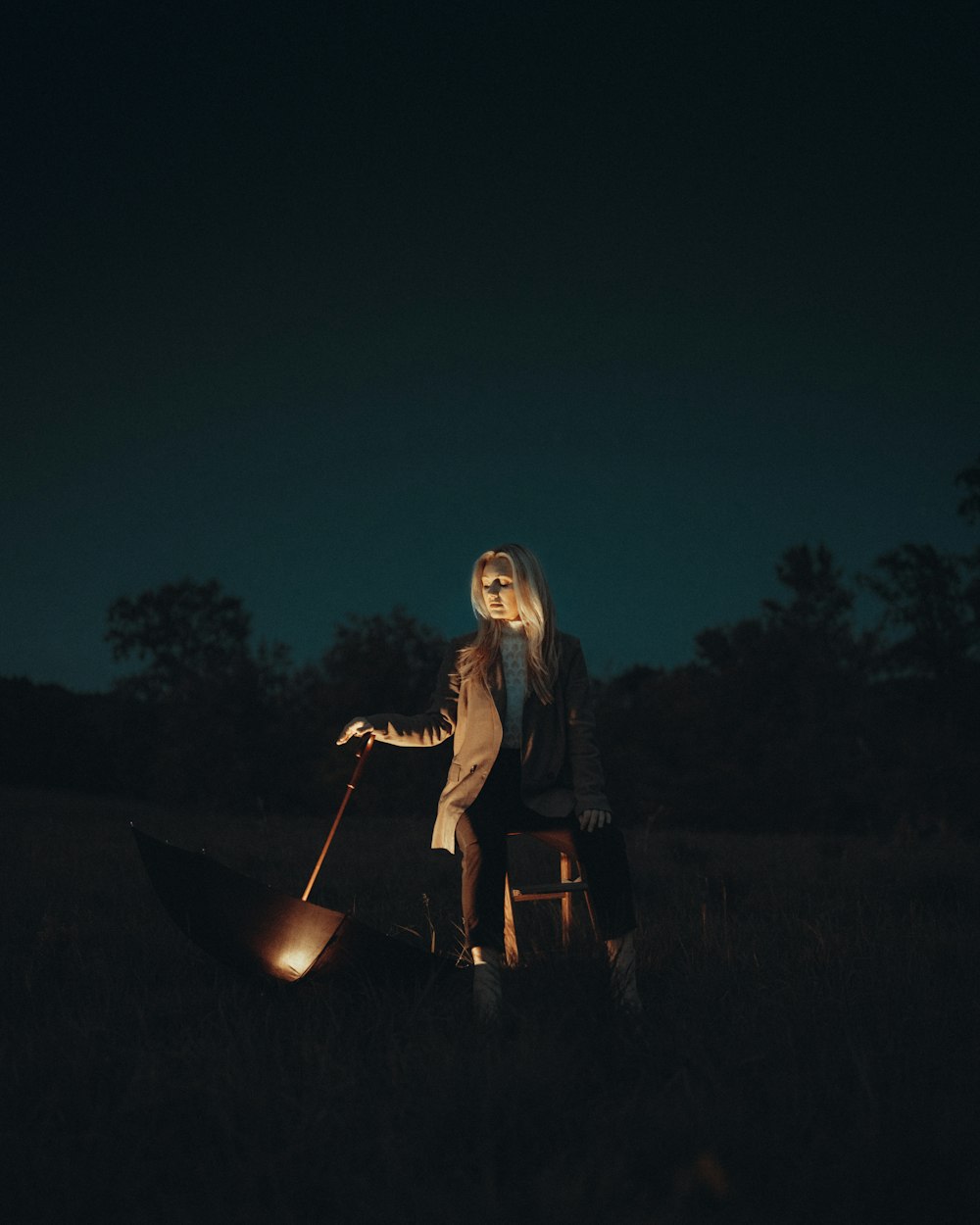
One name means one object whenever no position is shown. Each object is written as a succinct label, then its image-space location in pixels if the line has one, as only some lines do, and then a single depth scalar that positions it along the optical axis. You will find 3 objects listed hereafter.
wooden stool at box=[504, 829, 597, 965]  3.64
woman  3.45
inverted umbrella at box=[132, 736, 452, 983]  3.03
